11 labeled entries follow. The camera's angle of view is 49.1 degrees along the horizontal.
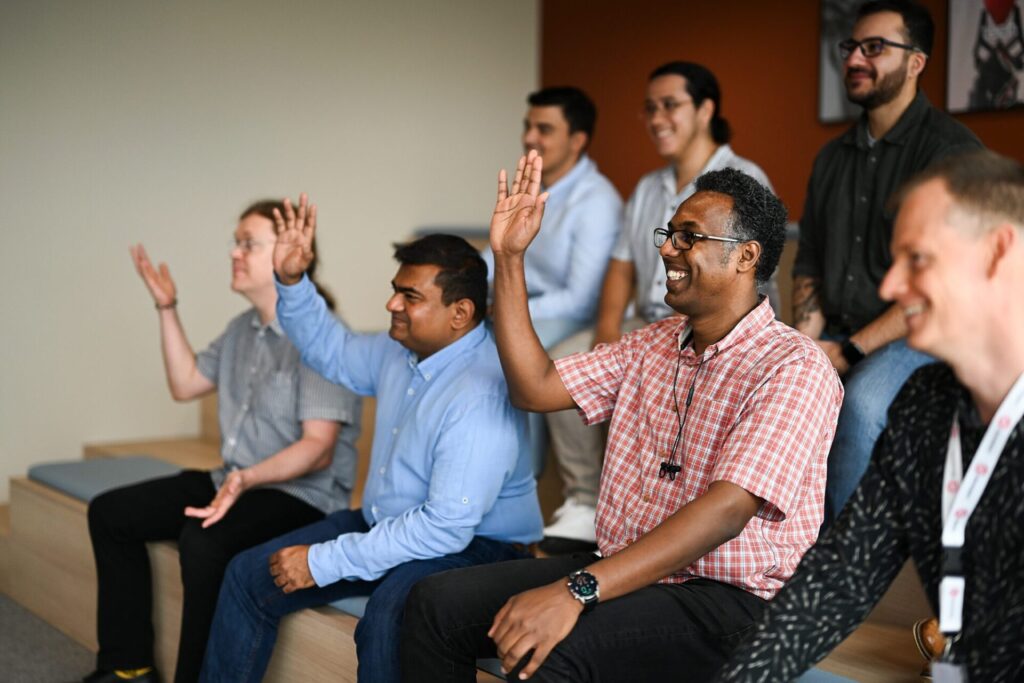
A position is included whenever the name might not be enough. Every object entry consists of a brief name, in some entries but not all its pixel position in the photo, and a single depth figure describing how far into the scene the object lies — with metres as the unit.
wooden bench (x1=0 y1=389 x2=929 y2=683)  2.14
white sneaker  2.98
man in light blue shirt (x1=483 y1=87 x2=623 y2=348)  3.40
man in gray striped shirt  2.74
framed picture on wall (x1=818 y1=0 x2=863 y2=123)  4.36
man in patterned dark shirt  1.25
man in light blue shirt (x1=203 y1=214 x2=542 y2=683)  2.23
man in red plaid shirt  1.74
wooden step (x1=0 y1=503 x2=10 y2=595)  3.68
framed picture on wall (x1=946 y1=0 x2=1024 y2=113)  3.84
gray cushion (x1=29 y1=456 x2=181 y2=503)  3.37
